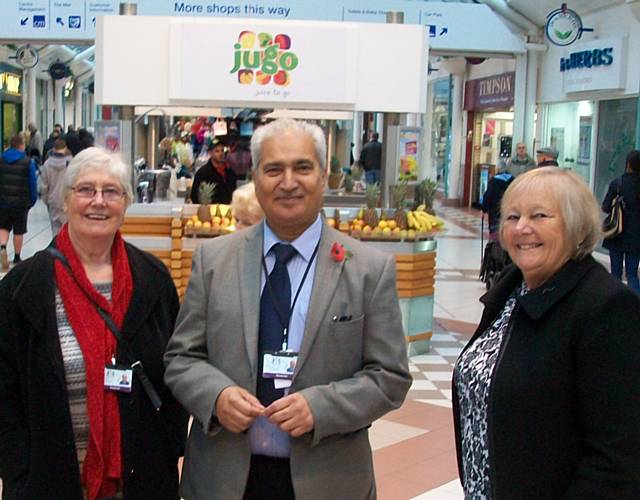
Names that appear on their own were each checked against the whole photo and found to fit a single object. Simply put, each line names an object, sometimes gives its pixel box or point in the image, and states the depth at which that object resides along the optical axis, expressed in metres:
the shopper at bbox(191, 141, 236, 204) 9.43
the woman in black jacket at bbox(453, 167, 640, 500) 1.91
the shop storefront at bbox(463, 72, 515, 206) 21.03
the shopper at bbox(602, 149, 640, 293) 8.92
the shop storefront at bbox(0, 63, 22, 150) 23.48
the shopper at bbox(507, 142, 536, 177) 12.52
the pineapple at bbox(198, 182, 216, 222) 7.03
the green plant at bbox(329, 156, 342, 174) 11.13
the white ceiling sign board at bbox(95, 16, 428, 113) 7.16
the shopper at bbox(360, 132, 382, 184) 17.83
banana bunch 7.15
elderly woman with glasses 2.32
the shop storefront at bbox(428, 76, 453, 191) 24.29
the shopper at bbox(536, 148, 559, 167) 10.03
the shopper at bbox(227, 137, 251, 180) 12.11
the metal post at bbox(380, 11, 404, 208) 7.68
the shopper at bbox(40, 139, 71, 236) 11.15
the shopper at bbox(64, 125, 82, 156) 18.39
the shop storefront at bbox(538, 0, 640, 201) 12.99
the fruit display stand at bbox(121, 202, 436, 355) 7.04
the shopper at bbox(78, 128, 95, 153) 17.97
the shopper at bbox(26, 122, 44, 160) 19.13
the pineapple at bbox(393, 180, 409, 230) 7.14
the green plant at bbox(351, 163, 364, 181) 10.90
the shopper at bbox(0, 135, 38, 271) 10.55
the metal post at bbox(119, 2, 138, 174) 7.64
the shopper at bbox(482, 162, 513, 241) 10.02
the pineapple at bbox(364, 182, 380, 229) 7.07
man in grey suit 2.09
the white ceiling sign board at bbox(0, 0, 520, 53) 14.47
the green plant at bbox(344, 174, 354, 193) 10.38
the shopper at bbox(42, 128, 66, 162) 19.85
